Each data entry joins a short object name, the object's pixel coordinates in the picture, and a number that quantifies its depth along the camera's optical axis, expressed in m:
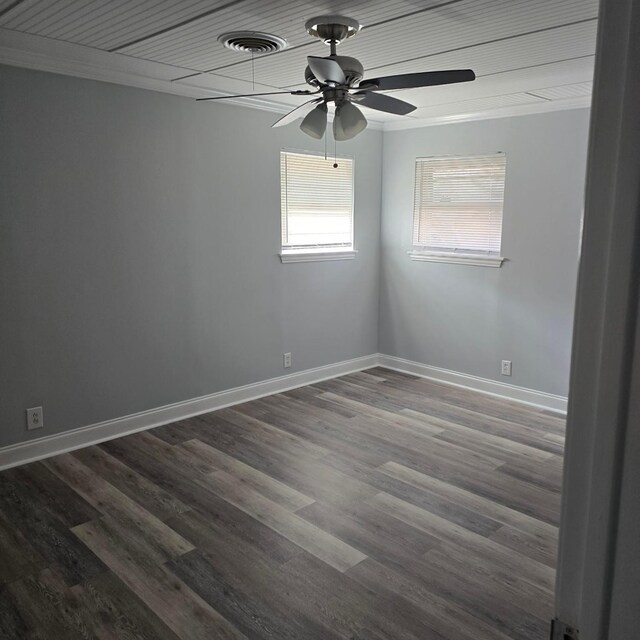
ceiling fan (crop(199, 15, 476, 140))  2.43
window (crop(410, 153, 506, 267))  4.93
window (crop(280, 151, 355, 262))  4.97
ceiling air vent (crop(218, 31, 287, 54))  2.86
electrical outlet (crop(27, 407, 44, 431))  3.65
